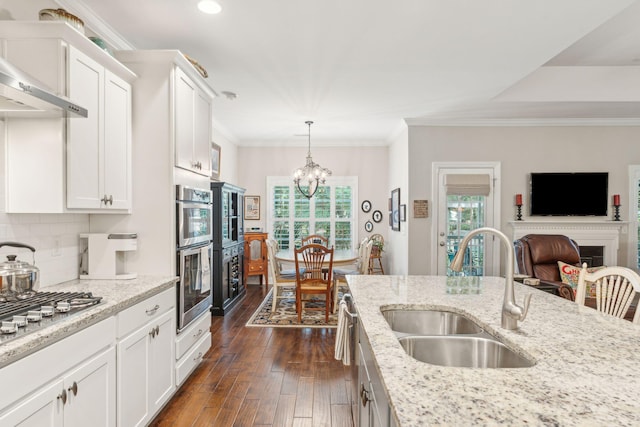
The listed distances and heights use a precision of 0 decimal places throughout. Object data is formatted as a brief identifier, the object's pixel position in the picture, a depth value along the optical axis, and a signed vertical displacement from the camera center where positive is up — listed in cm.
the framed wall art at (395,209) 582 +10
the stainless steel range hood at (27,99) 139 +50
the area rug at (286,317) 434 -129
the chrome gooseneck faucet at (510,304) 133 -32
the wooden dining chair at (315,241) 652 -47
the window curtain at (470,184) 512 +44
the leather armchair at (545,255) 438 -48
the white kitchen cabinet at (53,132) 186 +43
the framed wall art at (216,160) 525 +79
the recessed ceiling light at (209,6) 235 +136
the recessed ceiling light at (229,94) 409 +135
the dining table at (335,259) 469 -57
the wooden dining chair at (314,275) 441 -75
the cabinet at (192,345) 264 -103
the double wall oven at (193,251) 262 -28
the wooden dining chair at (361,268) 481 -71
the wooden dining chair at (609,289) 186 -39
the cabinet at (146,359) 192 -84
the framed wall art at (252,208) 691 +12
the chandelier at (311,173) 558 +64
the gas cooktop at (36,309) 135 -41
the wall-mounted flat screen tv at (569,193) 507 +31
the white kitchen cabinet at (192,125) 265 +70
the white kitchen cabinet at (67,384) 125 -67
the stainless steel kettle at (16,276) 167 -29
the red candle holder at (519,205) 511 +15
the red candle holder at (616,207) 500 +12
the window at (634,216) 506 +0
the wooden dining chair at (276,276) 477 -81
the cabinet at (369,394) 111 -64
